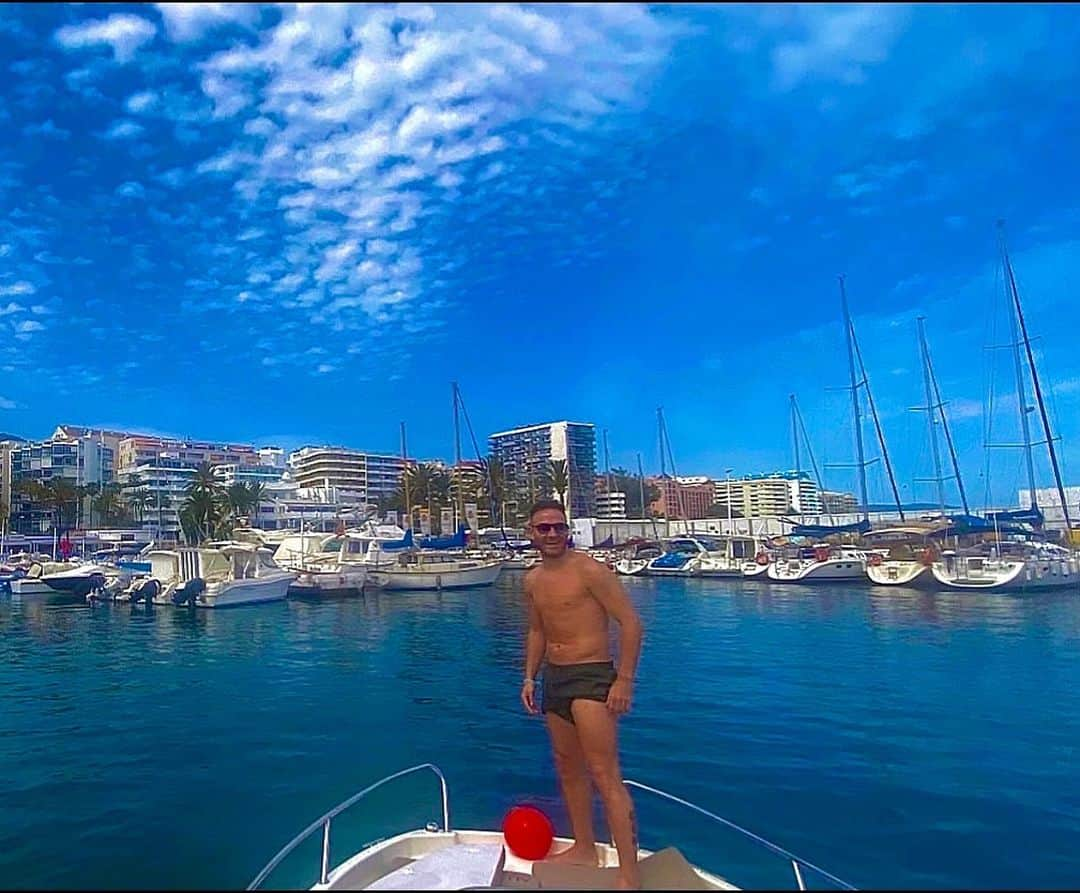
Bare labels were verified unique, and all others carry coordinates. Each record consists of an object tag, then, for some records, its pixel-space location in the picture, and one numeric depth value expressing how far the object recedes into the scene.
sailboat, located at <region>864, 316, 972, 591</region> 43.78
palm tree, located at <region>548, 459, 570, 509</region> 89.72
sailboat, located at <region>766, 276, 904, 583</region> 49.00
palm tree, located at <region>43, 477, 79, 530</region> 95.69
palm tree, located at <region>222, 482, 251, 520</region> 87.78
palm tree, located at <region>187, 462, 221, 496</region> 83.83
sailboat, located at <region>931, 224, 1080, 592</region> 39.69
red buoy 4.83
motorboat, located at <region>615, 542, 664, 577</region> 63.34
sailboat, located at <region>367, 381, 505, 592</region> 50.09
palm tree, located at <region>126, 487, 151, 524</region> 105.50
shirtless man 4.21
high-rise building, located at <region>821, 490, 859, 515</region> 72.38
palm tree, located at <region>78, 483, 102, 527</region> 101.38
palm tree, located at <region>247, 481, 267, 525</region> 94.19
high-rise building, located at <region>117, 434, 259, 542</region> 107.31
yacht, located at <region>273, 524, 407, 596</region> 46.28
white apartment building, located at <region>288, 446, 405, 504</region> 144.75
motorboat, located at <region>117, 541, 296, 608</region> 39.69
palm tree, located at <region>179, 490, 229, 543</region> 74.59
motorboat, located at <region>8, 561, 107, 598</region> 48.34
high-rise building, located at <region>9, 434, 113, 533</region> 128.25
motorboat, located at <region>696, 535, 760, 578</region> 57.43
